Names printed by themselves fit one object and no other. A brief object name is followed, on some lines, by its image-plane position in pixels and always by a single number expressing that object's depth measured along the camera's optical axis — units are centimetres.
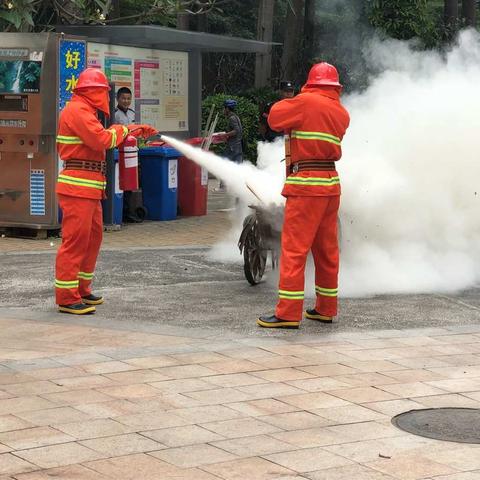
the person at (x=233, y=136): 1711
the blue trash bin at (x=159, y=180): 1494
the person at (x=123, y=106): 1438
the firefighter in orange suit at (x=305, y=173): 844
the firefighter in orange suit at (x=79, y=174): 887
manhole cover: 589
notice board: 1457
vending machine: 1295
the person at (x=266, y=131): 1630
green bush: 2527
